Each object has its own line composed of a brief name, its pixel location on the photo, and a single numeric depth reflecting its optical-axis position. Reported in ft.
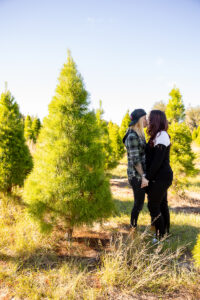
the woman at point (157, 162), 9.33
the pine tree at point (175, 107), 26.73
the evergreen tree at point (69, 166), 9.96
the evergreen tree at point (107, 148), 34.45
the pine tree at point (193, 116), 148.59
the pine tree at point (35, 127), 91.20
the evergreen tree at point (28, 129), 87.29
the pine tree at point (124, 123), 60.64
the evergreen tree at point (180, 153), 24.68
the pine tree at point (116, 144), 50.98
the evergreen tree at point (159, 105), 154.20
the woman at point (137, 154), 9.49
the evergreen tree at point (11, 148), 15.42
